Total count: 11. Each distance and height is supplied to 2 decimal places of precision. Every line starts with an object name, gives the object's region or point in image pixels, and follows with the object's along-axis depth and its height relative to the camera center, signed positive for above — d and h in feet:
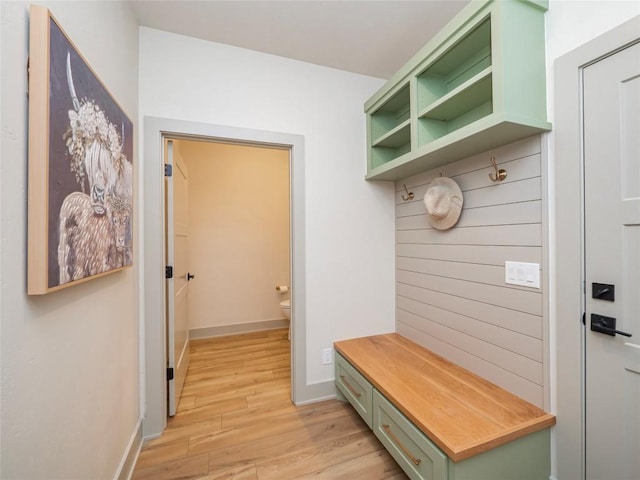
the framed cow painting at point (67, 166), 2.36 +0.80
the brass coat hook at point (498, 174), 4.60 +1.13
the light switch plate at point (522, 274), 4.18 -0.53
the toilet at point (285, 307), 10.52 -2.57
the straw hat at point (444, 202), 5.46 +0.80
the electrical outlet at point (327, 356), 6.97 -2.94
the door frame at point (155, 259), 5.57 -0.35
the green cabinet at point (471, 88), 3.79 +2.51
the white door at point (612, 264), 3.27 -0.30
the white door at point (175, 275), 6.12 -0.80
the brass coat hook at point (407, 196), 6.91 +1.16
